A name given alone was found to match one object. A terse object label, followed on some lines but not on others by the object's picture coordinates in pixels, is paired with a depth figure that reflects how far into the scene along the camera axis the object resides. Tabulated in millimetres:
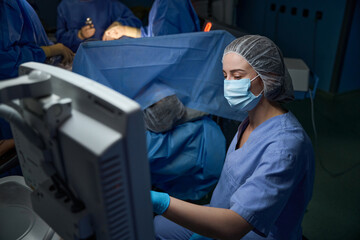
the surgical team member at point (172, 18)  1836
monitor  492
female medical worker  941
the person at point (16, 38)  1520
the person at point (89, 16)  2754
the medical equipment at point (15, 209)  946
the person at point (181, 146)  1698
